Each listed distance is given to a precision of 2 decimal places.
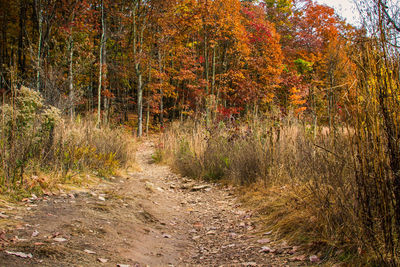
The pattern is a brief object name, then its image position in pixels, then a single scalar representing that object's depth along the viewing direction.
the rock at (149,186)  5.71
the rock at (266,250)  2.82
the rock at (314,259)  2.36
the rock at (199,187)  6.22
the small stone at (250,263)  2.59
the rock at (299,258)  2.48
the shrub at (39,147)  3.62
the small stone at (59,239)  2.53
